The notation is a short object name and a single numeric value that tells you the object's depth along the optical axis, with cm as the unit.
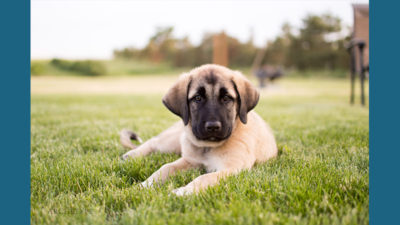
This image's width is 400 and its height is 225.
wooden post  1515
